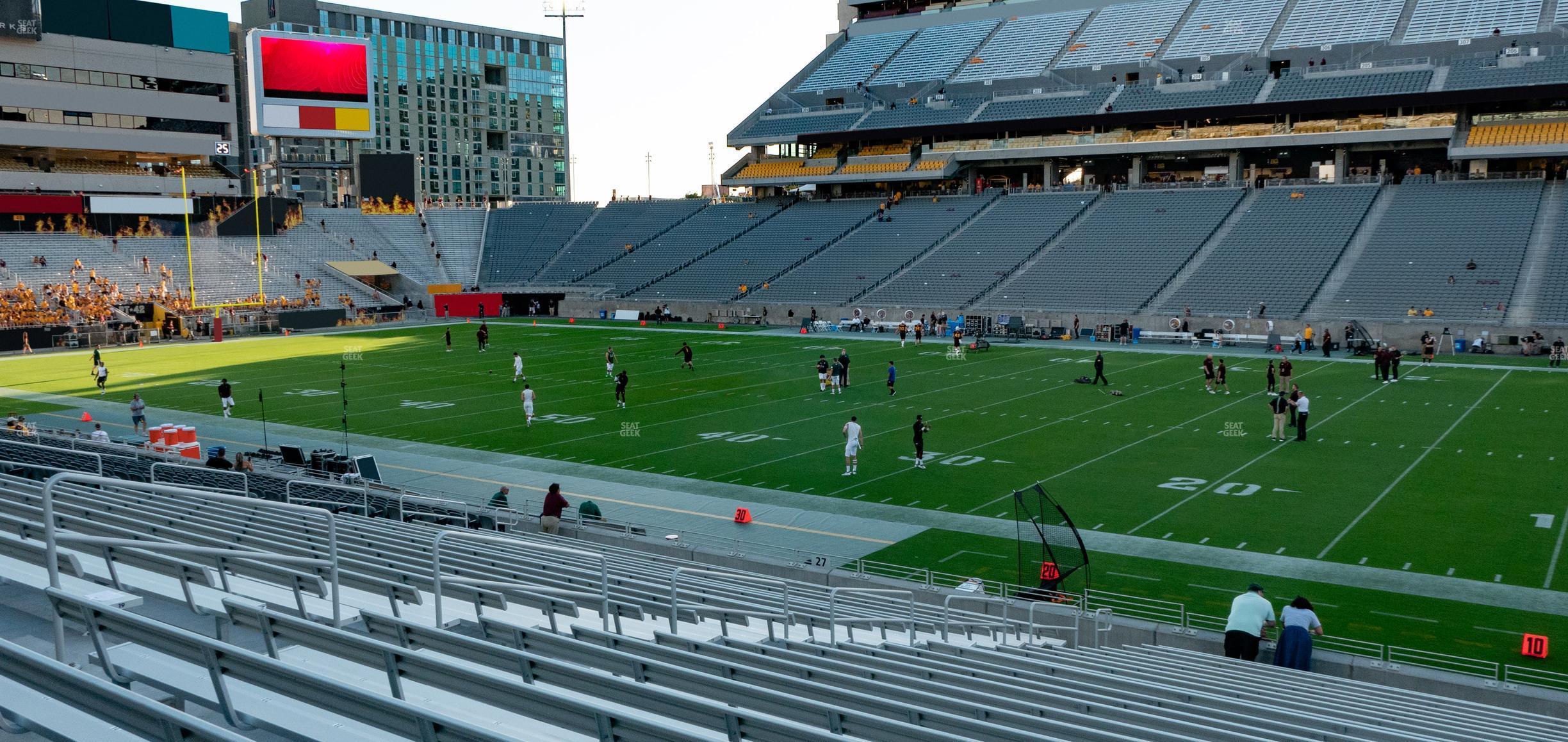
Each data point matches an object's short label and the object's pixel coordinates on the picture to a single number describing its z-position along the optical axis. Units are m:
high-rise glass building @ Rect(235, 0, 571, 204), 150.88
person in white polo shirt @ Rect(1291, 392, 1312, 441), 24.73
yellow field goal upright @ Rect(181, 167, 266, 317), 58.56
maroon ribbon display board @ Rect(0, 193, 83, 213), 59.12
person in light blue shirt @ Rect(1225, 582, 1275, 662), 11.60
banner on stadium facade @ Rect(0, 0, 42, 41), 60.00
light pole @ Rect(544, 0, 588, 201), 99.62
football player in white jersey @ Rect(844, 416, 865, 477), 21.80
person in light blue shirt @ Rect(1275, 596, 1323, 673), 11.28
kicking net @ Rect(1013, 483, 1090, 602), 14.27
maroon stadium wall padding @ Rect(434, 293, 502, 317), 66.88
